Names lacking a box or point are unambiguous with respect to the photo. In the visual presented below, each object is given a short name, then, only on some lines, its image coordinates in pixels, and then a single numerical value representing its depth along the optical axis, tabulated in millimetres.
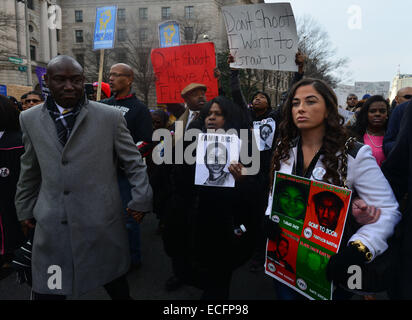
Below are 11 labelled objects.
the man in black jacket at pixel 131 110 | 3701
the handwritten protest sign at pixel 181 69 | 4762
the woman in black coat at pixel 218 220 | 2426
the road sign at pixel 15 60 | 16242
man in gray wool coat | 2203
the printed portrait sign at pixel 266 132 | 4104
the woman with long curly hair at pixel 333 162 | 1688
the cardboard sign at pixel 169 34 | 6234
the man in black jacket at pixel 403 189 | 1648
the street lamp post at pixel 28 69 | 22847
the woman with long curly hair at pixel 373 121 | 4129
